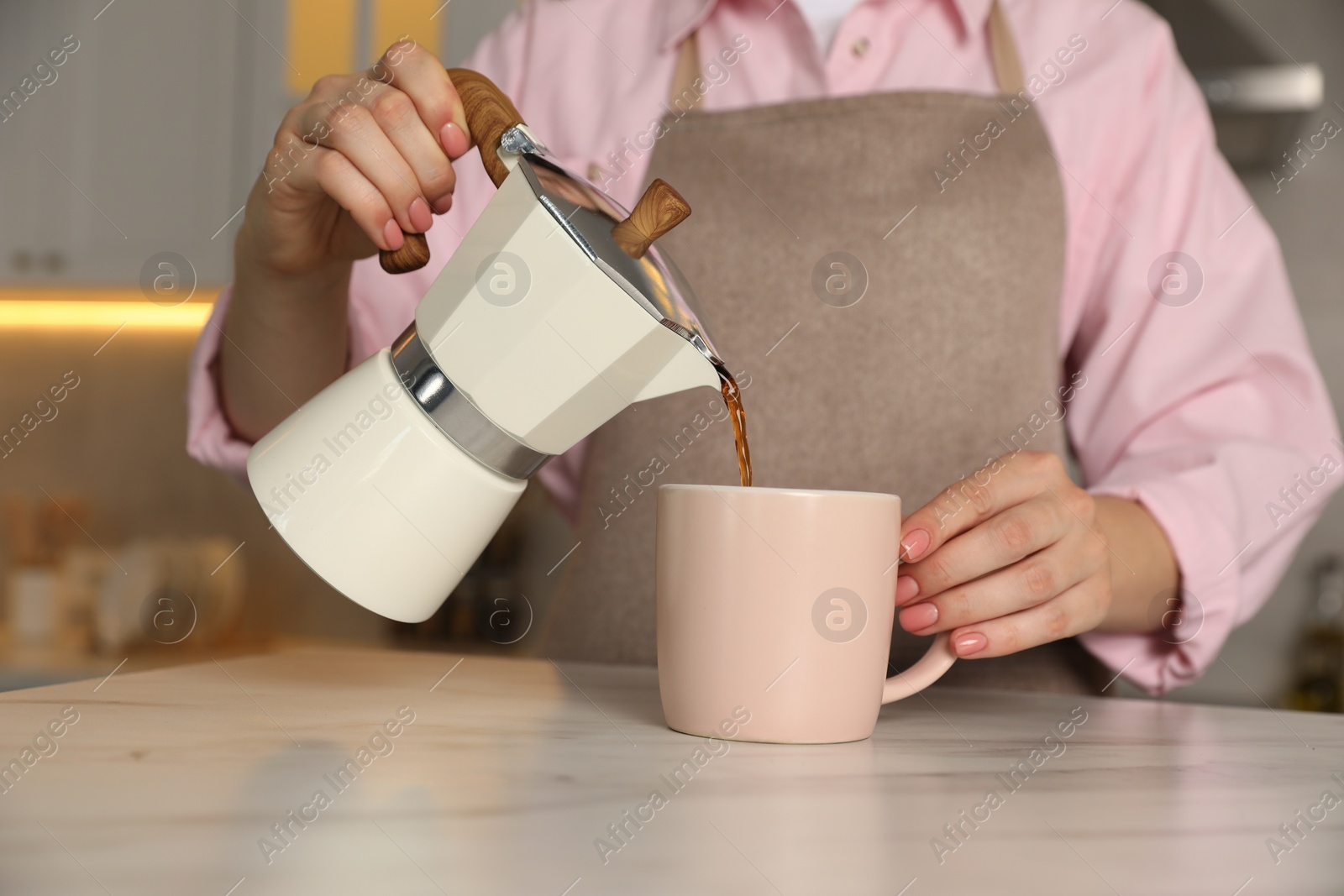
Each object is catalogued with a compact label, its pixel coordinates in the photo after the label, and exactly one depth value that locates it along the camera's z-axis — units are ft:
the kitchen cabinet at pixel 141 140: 7.47
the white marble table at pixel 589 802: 1.00
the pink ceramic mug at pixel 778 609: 1.60
